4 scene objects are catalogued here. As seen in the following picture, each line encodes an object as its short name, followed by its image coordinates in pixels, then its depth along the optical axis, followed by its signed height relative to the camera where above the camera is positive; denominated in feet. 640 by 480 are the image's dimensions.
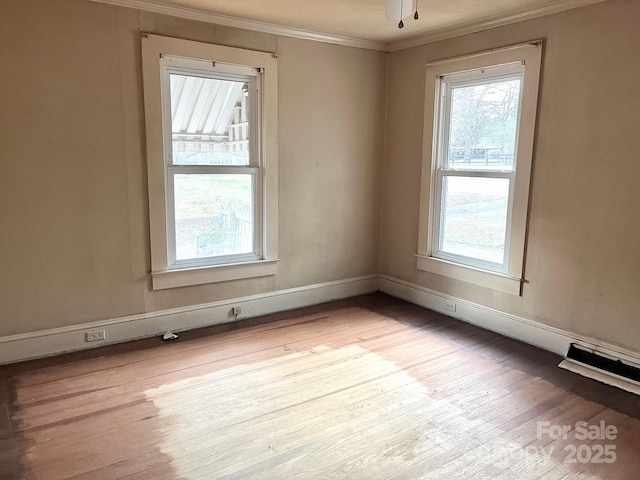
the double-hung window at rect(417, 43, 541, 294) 11.98 +0.18
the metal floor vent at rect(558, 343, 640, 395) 10.09 -4.42
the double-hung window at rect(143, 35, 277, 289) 12.00 +0.16
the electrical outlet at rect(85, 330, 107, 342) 11.62 -4.29
